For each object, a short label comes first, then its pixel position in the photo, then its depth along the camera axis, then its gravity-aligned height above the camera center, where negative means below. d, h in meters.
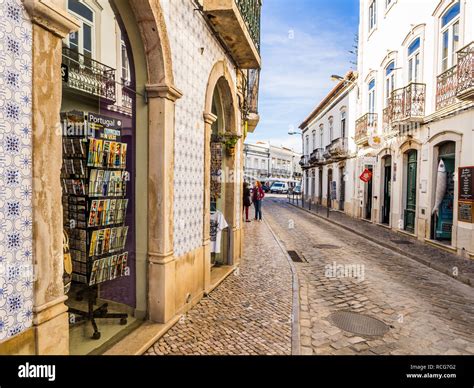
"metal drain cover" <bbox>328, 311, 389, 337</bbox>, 4.50 -1.98
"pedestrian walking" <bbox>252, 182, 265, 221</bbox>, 16.55 -0.64
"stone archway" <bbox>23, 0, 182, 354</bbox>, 2.37 +0.06
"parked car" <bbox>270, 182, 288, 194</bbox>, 53.25 -0.41
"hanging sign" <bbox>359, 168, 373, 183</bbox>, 15.40 +0.55
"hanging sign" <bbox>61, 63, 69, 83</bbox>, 3.39 +1.16
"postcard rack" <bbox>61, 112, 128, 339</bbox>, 3.87 -0.24
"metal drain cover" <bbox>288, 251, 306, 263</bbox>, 8.62 -1.96
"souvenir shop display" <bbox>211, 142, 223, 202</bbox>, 7.38 +0.42
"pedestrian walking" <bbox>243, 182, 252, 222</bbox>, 15.87 -0.63
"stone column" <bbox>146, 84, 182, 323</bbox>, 4.22 -0.23
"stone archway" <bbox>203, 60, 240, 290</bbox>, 5.86 +1.36
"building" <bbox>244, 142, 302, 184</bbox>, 54.91 +4.34
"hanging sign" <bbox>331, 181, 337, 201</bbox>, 23.41 -0.27
